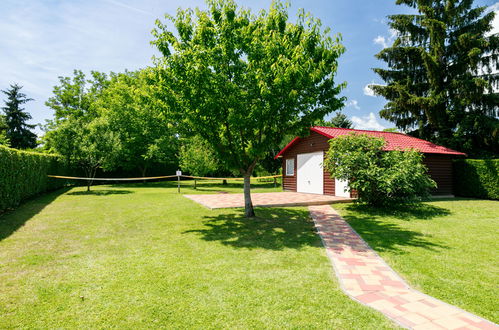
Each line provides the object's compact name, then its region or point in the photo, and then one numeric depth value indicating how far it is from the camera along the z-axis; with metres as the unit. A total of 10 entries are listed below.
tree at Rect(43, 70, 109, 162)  37.22
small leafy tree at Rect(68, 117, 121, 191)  18.55
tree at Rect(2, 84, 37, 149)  40.44
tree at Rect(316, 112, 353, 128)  38.88
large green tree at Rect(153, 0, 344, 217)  7.36
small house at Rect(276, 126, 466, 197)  15.60
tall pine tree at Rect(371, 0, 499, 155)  18.36
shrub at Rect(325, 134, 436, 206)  10.32
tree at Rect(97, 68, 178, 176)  27.81
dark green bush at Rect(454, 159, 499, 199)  14.48
